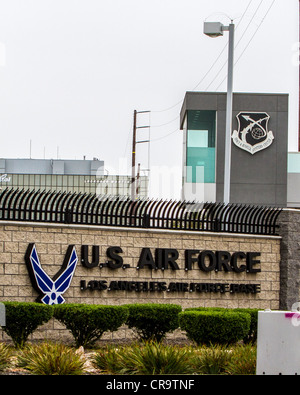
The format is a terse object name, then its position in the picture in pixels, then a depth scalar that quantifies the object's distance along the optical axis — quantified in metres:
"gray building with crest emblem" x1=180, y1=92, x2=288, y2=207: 41.59
